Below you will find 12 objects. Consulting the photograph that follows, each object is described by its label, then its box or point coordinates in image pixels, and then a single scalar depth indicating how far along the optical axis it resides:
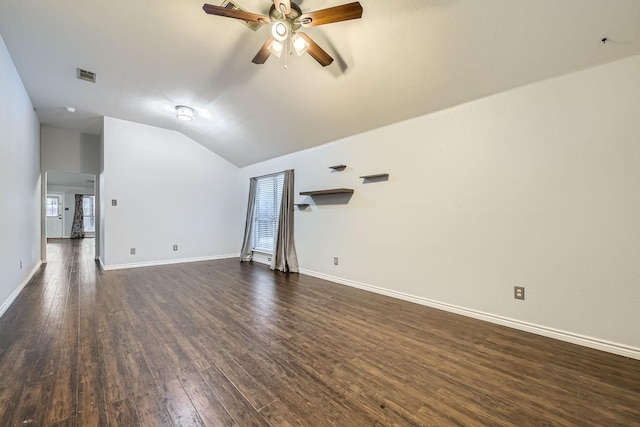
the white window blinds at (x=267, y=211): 5.84
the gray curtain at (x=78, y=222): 11.82
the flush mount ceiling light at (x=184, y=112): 4.41
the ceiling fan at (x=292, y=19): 1.89
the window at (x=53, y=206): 11.48
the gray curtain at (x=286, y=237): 5.14
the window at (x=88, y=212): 12.26
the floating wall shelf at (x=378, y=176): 3.67
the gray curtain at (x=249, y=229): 6.30
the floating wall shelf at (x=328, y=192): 4.08
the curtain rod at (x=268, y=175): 5.64
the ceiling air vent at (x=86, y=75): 3.48
